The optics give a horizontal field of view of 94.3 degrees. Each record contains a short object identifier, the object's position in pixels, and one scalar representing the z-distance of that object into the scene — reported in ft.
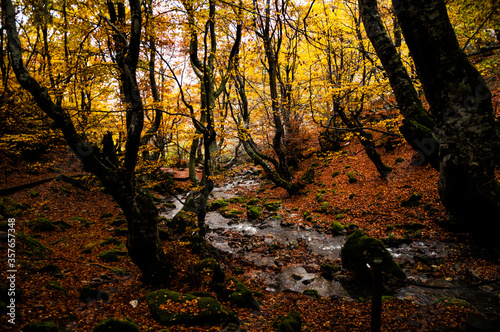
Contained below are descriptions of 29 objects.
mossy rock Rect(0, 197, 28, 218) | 26.73
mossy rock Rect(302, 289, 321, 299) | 18.96
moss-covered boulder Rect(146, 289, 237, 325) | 13.91
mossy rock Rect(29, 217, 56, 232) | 26.64
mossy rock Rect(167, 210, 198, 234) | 31.30
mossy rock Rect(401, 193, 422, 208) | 28.81
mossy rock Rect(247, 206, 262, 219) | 39.65
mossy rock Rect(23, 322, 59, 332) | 10.33
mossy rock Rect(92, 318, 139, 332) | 11.35
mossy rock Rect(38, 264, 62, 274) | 16.98
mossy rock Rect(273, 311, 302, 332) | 13.56
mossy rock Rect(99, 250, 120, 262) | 22.34
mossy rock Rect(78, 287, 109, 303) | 15.14
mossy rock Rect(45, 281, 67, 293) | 15.04
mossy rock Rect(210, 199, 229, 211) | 47.01
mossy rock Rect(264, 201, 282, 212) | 42.30
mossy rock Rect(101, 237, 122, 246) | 26.20
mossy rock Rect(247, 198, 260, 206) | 46.92
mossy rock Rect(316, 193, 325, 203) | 40.83
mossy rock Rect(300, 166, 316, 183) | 50.83
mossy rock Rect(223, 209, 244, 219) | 41.28
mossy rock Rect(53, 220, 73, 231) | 28.55
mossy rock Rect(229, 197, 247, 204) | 50.28
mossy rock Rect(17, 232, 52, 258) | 18.98
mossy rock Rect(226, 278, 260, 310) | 17.24
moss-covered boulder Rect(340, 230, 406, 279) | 19.47
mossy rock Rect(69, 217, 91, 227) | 31.49
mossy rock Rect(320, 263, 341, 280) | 21.77
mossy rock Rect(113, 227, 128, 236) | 29.70
